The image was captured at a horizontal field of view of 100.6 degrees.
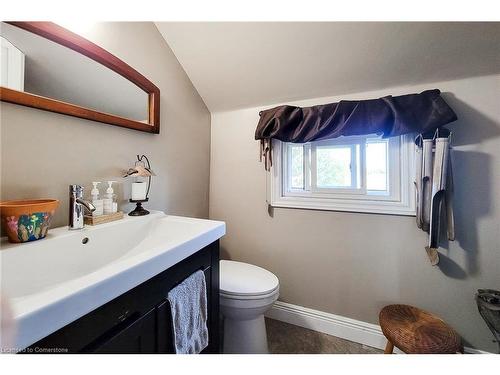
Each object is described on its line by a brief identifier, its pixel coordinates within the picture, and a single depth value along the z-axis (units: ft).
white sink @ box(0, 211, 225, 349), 1.17
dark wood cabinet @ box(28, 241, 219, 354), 1.35
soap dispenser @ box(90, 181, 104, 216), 2.90
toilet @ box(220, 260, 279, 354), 3.48
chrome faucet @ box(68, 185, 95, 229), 2.57
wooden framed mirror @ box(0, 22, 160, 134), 2.39
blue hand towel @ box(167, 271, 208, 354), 2.13
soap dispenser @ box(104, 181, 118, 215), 3.06
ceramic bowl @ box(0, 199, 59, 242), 2.04
